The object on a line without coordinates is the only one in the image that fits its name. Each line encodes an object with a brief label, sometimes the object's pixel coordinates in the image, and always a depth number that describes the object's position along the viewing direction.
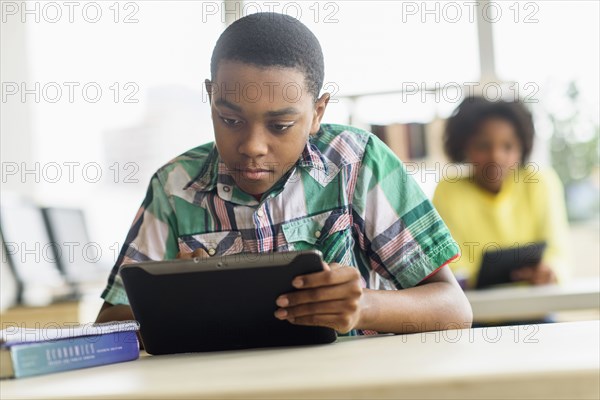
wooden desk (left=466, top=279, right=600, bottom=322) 2.89
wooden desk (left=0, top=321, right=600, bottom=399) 1.16
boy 1.71
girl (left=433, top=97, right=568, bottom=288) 3.48
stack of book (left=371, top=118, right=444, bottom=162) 4.72
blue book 1.37
